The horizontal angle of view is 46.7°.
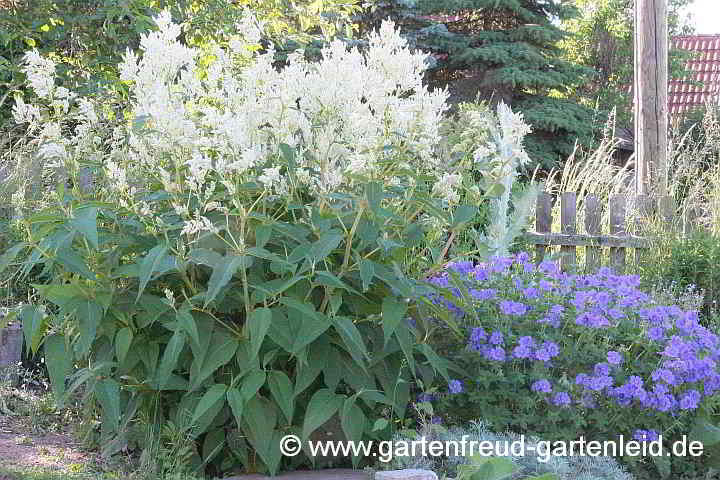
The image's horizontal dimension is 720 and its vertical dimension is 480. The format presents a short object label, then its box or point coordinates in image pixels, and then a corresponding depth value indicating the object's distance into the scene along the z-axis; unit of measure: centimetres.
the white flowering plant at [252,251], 292
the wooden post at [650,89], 791
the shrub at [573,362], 335
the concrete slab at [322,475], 306
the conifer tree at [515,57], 1516
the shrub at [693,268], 619
